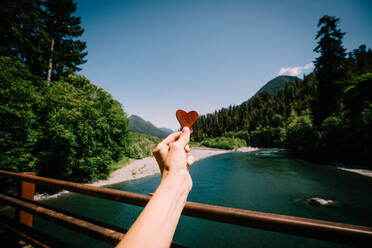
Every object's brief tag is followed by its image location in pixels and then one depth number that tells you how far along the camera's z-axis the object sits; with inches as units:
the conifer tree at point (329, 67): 991.0
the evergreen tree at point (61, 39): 518.0
